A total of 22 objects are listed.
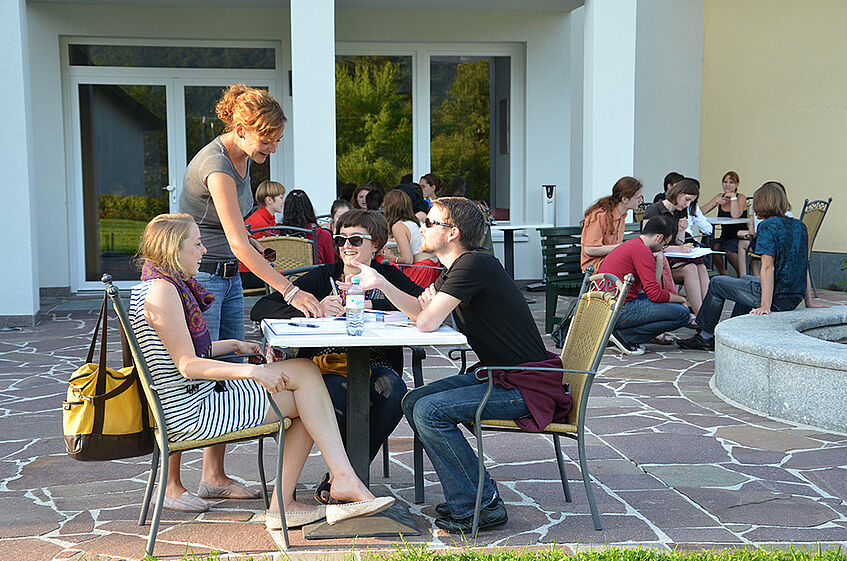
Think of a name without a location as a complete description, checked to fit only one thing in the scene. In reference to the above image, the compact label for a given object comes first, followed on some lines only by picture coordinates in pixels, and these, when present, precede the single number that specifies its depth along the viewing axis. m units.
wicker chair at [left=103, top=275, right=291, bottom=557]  3.32
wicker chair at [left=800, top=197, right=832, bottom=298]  9.53
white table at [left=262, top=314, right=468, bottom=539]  3.50
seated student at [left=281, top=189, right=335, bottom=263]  7.74
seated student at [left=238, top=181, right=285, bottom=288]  8.11
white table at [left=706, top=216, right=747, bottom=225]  10.91
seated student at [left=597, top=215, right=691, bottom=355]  7.28
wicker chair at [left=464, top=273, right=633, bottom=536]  3.67
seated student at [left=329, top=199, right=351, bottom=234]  8.41
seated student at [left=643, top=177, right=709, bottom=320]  8.45
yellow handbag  3.35
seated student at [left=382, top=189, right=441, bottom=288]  7.21
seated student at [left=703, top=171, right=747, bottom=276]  11.30
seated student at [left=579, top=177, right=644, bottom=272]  7.91
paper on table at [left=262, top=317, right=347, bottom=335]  3.70
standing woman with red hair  3.93
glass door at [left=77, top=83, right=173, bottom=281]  11.29
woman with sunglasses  4.05
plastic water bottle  3.63
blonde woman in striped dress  3.47
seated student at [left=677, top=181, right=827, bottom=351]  6.70
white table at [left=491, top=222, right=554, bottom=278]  10.88
